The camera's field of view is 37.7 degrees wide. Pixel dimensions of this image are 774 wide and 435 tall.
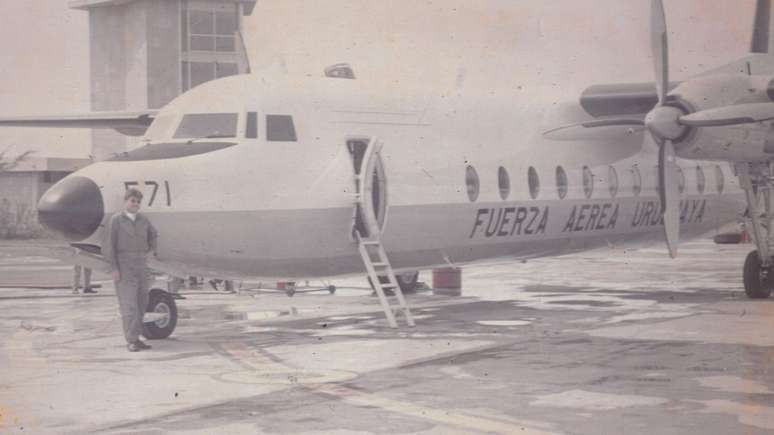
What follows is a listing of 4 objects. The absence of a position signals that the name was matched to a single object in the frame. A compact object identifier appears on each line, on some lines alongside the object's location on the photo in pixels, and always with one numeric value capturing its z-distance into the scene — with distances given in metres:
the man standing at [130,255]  12.39
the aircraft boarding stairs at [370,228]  14.18
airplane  13.09
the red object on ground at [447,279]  21.19
